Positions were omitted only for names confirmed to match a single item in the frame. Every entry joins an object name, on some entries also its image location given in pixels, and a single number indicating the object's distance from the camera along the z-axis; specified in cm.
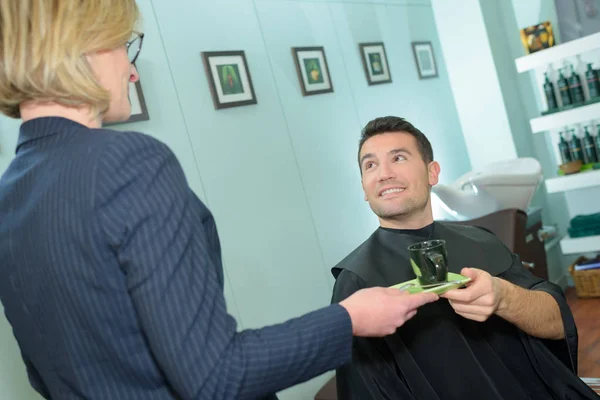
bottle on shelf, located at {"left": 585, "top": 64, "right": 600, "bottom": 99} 424
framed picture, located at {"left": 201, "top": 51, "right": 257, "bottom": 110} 319
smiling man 177
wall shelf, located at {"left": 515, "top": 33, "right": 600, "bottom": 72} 415
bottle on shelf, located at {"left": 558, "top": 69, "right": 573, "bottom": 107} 437
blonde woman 88
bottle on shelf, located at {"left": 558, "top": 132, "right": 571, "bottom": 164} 452
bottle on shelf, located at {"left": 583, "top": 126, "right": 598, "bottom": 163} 436
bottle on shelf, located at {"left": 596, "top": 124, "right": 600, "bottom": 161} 432
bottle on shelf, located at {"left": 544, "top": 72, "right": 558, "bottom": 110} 445
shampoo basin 390
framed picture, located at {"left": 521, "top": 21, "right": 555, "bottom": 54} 441
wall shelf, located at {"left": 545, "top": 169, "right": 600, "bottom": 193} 422
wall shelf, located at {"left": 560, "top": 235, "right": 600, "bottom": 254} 430
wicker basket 448
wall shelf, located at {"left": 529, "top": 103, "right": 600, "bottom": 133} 418
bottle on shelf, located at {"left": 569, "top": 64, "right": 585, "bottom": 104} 430
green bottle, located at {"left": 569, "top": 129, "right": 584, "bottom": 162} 443
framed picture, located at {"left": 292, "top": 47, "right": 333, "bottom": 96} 375
